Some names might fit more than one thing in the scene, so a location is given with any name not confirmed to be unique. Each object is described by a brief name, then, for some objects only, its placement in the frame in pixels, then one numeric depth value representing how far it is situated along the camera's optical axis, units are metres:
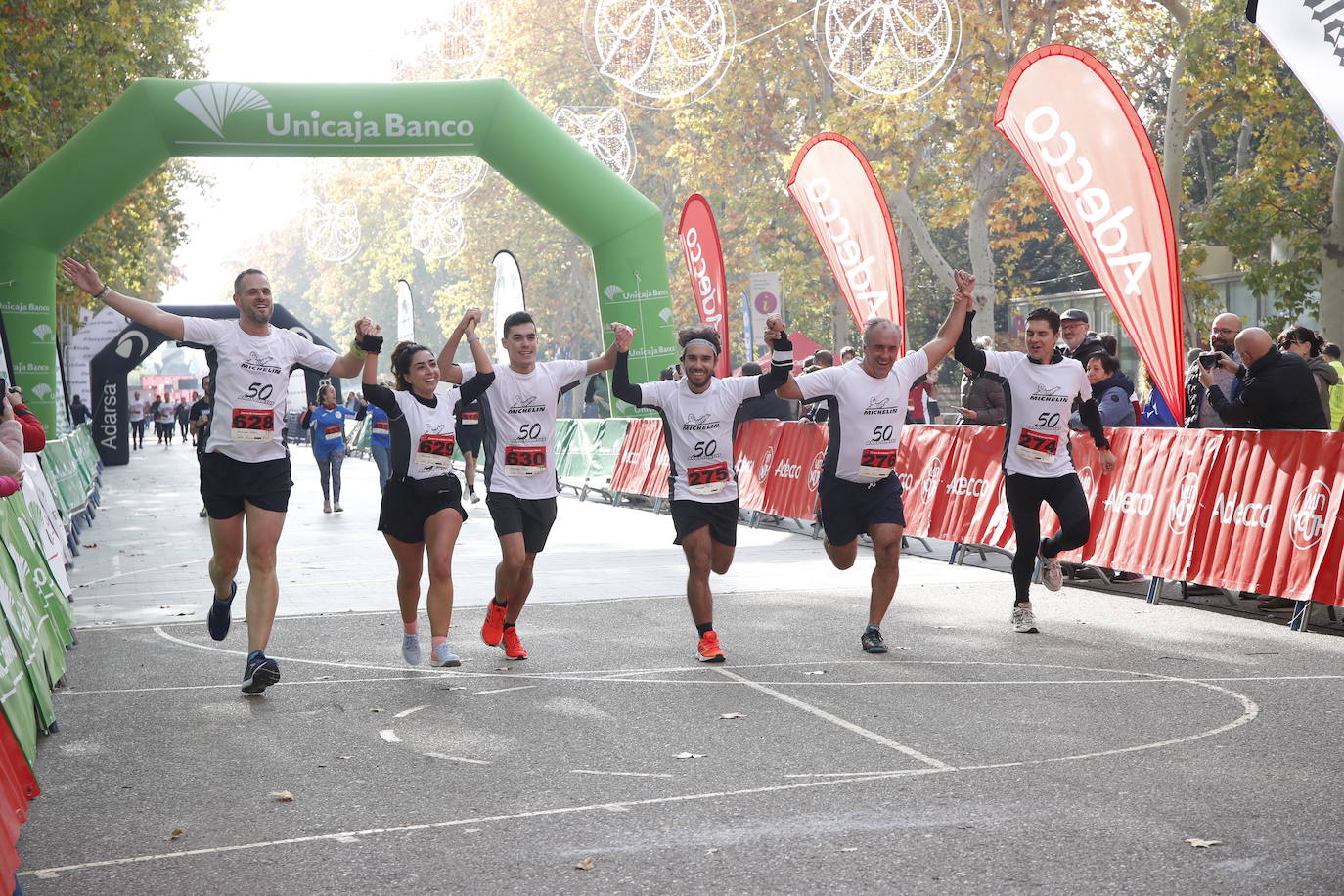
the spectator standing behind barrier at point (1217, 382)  10.32
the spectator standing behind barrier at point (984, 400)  13.13
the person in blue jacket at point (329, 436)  20.30
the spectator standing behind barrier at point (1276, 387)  9.62
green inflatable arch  19.38
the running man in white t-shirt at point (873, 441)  8.58
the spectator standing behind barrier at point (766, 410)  17.05
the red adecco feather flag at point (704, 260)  21.78
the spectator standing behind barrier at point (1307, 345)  10.77
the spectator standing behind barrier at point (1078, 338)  10.77
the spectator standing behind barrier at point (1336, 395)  11.67
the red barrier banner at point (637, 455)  20.95
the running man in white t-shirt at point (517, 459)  8.52
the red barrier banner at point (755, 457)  16.91
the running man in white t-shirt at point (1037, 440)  9.12
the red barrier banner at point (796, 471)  15.62
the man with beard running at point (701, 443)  8.40
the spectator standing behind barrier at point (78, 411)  33.59
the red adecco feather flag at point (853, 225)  16.94
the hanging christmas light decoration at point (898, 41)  17.84
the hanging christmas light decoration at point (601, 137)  27.33
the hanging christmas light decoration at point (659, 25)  18.44
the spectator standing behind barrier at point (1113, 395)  11.34
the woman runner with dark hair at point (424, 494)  8.20
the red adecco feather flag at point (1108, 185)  11.95
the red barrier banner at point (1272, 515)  9.09
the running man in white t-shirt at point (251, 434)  7.65
